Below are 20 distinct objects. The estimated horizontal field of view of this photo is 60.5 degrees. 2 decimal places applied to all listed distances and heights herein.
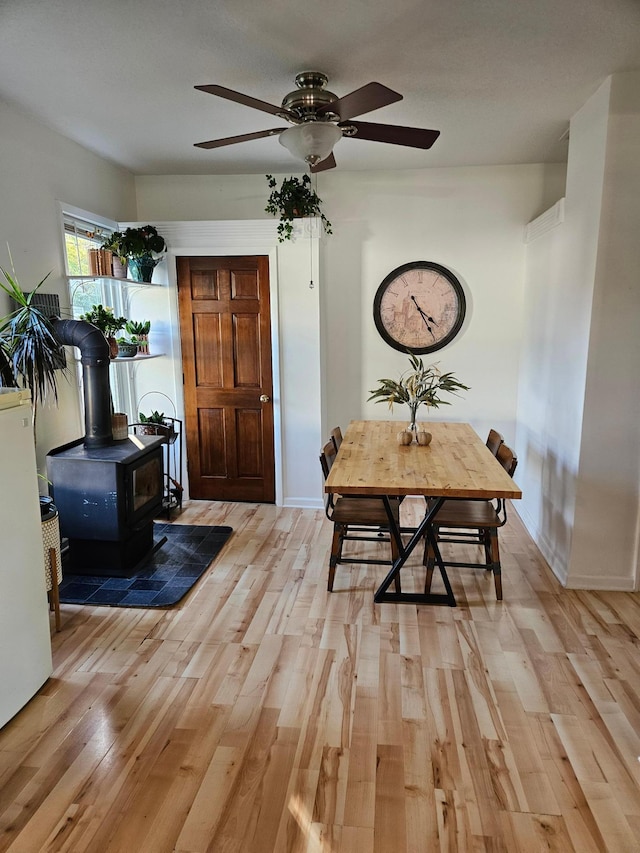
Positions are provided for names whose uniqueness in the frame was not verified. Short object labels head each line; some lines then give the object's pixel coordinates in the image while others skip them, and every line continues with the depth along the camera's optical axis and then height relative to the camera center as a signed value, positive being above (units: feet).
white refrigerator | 6.72 -2.94
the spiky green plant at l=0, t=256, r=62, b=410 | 8.73 -0.16
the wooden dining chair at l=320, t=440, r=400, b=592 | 10.09 -3.34
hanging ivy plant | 13.21 +3.14
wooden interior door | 14.20 -1.12
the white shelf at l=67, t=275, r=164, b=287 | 11.64 +1.22
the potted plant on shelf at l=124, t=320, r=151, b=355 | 13.32 +0.07
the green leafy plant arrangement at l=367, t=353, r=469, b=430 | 11.25 -1.17
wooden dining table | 8.59 -2.35
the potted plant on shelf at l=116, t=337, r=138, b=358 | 12.67 -0.32
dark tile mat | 9.87 -4.67
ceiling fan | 7.13 +2.94
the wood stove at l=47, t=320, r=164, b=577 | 10.18 -2.77
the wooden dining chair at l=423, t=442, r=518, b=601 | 9.73 -3.31
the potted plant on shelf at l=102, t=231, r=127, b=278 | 12.56 +1.91
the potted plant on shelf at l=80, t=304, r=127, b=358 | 11.65 +0.27
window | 11.97 +1.23
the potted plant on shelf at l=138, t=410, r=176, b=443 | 13.61 -2.28
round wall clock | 14.69 +0.70
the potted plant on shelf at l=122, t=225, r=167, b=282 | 13.12 +2.05
